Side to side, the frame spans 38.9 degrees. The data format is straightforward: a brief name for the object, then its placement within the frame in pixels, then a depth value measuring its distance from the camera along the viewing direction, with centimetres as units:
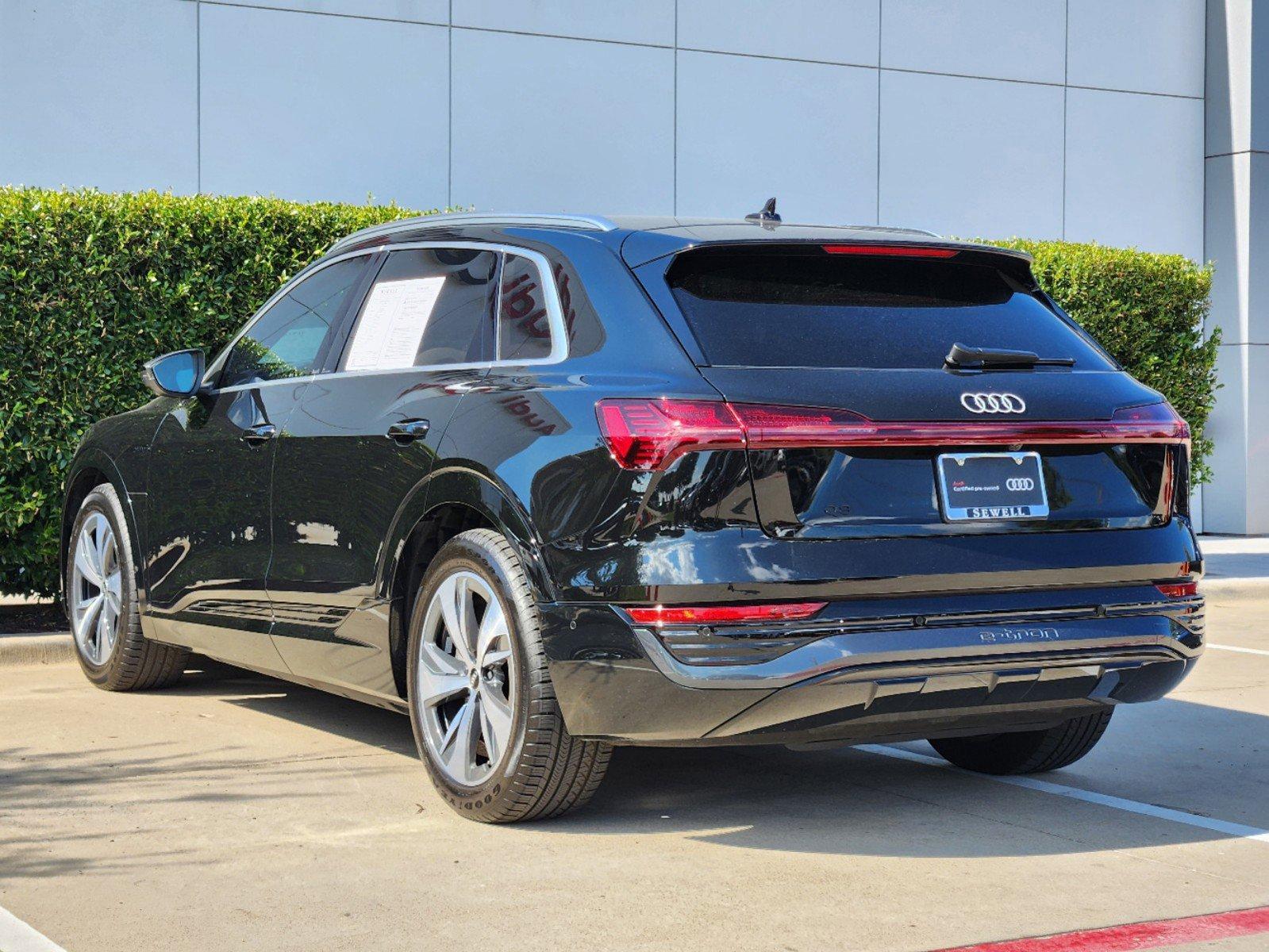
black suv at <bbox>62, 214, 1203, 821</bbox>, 469
